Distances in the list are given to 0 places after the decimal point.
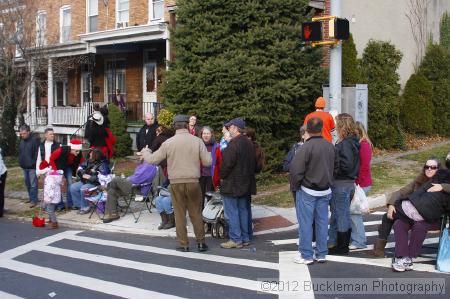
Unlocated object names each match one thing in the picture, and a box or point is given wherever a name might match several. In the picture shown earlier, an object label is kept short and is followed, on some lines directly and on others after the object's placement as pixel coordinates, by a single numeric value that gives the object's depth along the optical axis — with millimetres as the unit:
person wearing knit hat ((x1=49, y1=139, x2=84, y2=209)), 11414
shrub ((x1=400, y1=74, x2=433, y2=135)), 19797
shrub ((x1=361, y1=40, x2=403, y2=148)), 17125
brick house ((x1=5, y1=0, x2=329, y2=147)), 21500
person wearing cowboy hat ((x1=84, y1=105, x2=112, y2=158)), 12875
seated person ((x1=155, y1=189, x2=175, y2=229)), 9875
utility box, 11985
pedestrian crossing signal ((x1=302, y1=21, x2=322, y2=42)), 11242
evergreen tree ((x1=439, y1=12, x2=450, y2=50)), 23703
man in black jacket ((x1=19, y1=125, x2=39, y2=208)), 12797
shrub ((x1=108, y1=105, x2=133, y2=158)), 18906
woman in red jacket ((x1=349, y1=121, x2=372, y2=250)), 7883
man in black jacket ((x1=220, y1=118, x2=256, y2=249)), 8383
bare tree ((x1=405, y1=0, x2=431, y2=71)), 22141
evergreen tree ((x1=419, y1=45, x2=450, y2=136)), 20859
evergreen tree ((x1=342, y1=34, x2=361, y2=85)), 16906
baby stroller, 9156
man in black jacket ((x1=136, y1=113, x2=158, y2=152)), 12172
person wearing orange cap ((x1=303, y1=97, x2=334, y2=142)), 10273
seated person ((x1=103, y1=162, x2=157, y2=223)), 10586
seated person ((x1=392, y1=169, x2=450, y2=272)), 6828
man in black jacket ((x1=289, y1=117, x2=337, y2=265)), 7152
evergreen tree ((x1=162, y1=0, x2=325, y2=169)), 13062
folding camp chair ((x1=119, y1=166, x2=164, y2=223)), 10672
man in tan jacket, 8188
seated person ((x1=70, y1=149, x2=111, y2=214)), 11211
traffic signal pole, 11453
